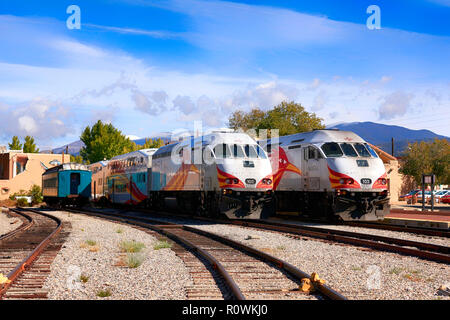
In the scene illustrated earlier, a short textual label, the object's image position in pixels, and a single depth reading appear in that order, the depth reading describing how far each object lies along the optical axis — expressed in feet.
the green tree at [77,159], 360.69
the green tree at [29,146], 351.17
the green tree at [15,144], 344.28
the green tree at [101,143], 312.09
